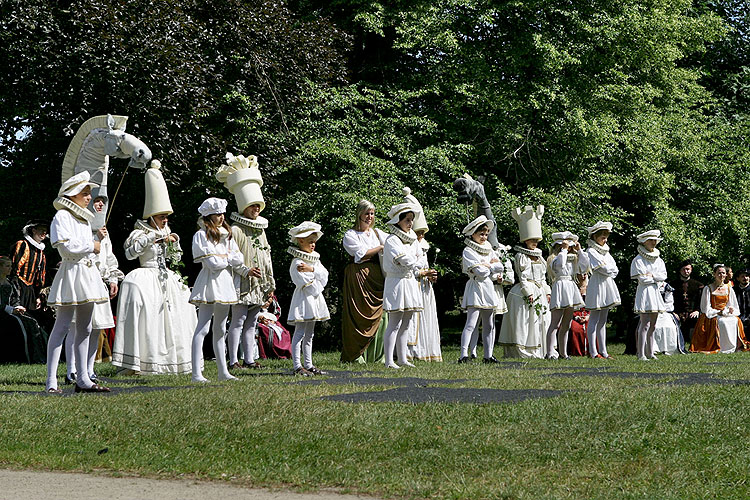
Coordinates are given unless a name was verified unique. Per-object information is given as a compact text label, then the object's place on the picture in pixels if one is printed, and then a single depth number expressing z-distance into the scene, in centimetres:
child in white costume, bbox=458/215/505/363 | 1509
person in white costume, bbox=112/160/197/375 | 1251
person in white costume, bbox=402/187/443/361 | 1652
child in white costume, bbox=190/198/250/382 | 1134
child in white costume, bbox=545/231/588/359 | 1697
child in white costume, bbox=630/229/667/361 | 1650
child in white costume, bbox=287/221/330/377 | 1234
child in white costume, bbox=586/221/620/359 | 1697
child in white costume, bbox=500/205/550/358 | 1711
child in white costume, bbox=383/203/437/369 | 1368
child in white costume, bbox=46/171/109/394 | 1010
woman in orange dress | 2092
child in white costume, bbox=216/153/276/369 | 1325
